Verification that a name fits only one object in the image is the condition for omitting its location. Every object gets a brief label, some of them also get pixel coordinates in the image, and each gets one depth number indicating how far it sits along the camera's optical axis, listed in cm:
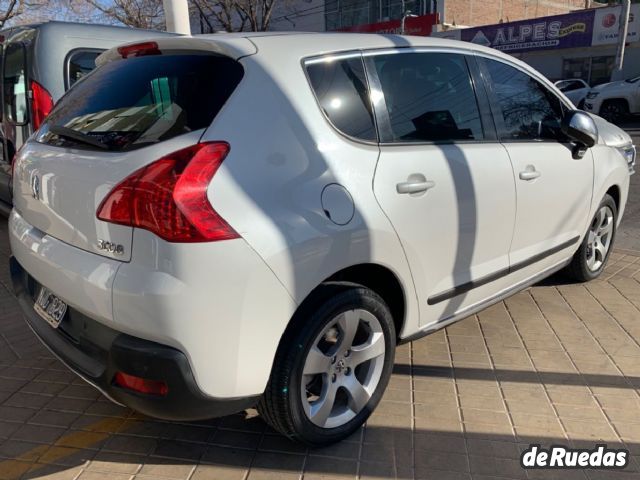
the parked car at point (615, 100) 1718
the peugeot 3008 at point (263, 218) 193
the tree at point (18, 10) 2039
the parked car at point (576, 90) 1923
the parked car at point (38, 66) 424
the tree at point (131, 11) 2344
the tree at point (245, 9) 2357
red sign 3266
